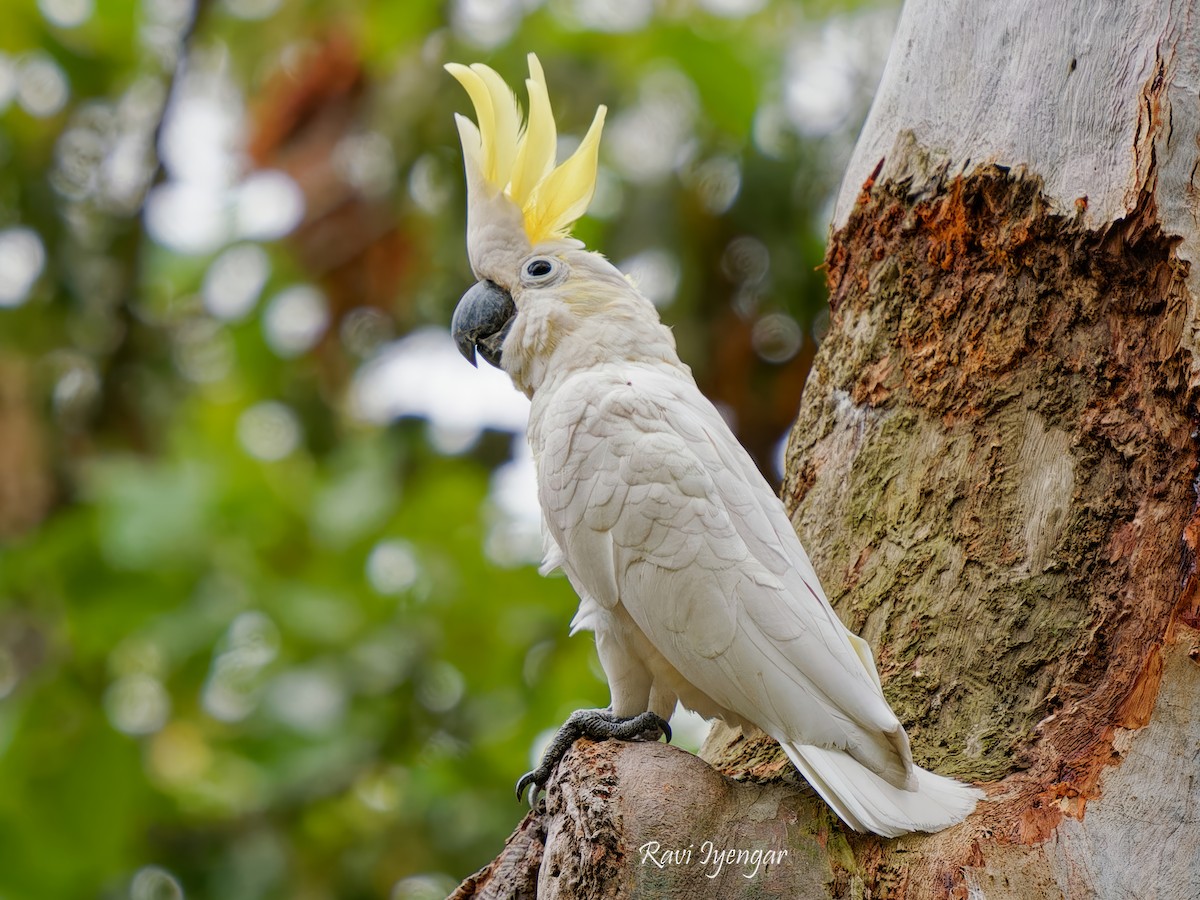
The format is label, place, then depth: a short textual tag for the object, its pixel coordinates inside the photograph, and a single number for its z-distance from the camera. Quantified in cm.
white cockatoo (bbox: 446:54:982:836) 813
